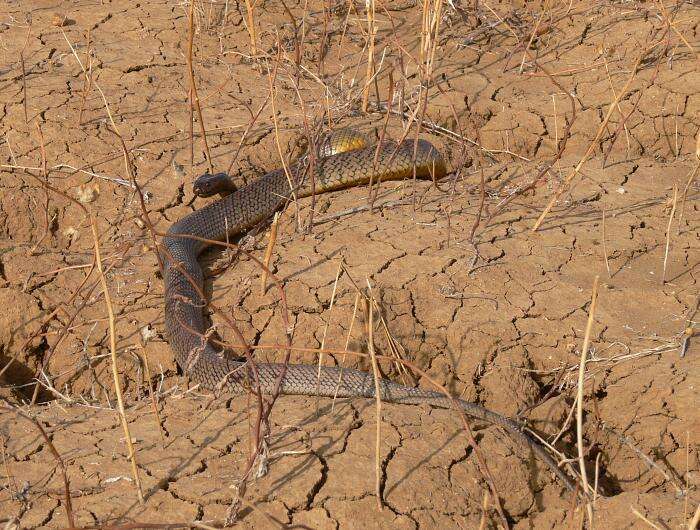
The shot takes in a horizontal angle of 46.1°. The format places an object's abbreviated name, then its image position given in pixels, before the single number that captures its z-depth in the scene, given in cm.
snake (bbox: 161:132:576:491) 374
